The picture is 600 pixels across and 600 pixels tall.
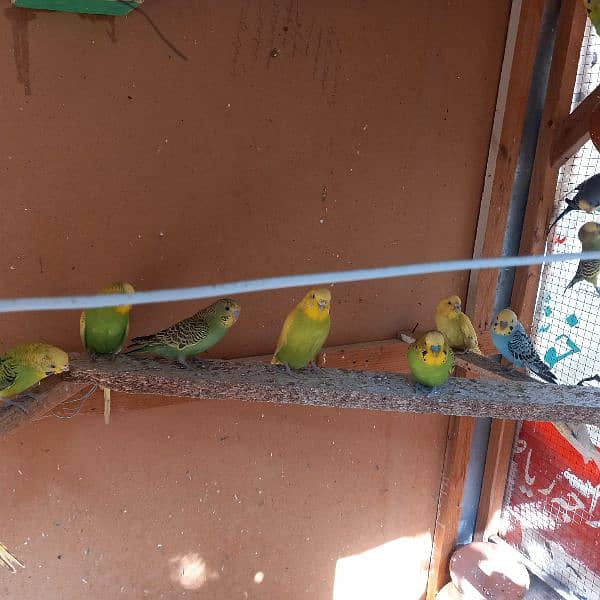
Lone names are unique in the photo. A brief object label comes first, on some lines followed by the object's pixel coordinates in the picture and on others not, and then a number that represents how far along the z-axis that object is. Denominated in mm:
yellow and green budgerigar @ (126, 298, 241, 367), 1388
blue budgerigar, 1748
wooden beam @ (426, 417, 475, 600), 2324
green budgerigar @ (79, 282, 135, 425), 1342
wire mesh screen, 2049
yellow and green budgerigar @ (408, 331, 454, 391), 1322
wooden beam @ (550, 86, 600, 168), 1844
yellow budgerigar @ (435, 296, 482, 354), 1784
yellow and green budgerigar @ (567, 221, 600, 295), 1809
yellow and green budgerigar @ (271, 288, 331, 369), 1420
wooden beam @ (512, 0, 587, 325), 1939
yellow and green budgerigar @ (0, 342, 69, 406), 1246
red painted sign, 2137
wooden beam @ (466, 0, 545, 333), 1917
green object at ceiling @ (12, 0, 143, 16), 1161
